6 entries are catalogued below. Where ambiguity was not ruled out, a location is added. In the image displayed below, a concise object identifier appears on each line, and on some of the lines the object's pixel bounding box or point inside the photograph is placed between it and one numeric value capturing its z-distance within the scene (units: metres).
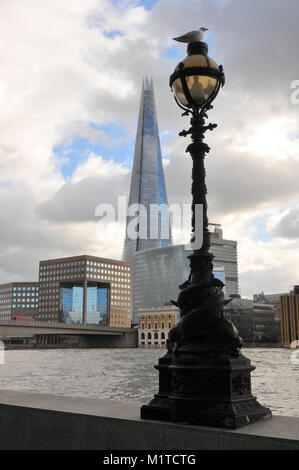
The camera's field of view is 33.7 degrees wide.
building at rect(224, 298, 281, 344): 176.88
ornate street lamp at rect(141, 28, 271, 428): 5.19
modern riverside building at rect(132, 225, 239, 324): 170.07
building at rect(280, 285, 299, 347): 170.88
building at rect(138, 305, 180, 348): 159.88
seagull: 6.89
